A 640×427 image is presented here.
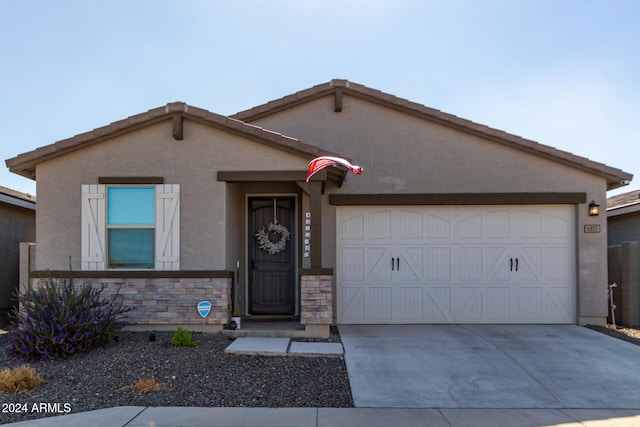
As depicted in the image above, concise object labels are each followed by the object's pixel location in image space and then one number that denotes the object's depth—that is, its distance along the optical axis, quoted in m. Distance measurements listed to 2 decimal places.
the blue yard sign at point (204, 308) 7.70
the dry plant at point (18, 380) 5.34
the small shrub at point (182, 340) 6.98
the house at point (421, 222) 9.27
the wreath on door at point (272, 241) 9.55
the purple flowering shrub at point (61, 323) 6.48
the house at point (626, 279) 9.41
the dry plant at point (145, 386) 5.40
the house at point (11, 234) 11.29
